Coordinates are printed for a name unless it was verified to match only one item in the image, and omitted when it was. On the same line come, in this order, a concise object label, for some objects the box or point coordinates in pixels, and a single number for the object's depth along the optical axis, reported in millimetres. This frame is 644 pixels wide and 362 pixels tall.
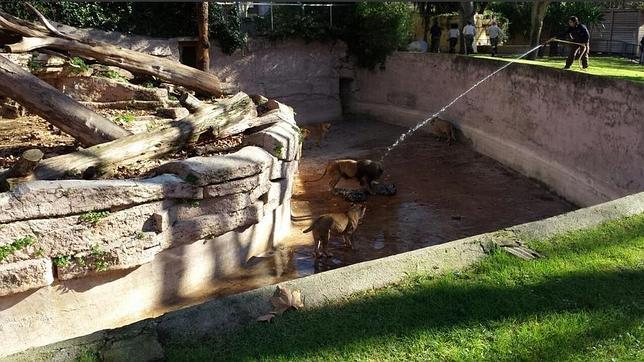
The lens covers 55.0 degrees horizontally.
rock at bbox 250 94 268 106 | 12609
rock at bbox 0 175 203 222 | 6332
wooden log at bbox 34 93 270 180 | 7820
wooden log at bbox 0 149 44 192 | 6817
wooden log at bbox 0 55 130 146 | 9180
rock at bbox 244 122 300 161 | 9281
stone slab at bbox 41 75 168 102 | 12750
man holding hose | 15125
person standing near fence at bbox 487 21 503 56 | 22003
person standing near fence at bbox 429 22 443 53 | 23712
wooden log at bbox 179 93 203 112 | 10876
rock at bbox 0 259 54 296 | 6328
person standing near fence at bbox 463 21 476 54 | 22094
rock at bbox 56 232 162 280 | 6750
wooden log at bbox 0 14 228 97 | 12680
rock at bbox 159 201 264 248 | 7580
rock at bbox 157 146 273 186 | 7574
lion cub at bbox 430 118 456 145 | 17703
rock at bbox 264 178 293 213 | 9109
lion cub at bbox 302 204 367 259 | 8922
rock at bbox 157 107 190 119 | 11336
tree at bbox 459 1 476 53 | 22833
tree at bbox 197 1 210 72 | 17359
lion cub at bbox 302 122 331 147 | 18062
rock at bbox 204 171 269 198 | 7777
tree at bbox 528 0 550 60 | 20422
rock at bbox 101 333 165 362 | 3732
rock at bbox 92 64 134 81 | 13109
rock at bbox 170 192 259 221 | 7590
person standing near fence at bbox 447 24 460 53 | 23750
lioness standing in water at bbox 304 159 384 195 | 13023
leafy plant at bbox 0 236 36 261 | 6285
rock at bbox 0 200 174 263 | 6395
